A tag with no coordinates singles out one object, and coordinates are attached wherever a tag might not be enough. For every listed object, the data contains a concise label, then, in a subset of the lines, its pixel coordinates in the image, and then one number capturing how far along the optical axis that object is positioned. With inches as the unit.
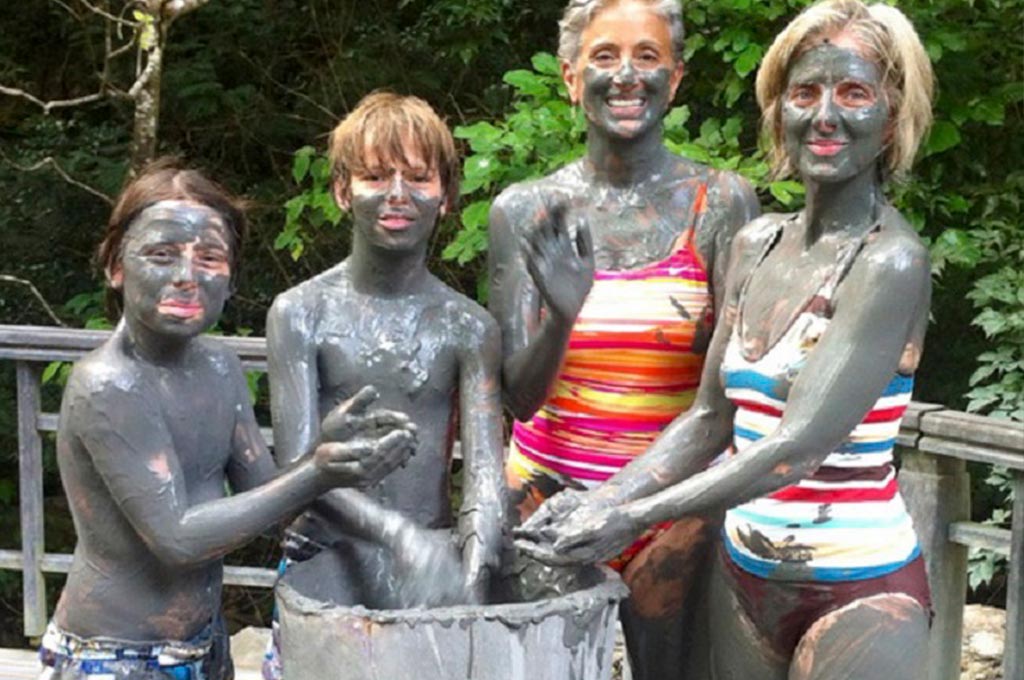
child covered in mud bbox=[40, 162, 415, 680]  80.2
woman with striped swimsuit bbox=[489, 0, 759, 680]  90.7
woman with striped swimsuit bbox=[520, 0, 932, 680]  75.6
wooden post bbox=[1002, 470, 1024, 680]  116.7
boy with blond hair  85.7
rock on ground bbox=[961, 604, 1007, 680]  154.9
